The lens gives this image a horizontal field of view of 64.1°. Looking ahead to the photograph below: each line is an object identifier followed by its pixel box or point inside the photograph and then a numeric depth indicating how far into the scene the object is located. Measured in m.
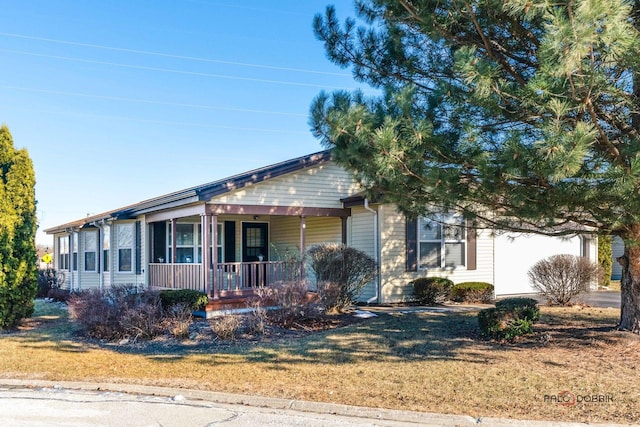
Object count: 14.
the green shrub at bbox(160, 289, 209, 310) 12.17
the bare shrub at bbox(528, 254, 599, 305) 13.40
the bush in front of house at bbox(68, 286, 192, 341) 9.92
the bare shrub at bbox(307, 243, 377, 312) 11.47
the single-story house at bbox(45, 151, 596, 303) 13.37
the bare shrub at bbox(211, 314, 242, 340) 9.67
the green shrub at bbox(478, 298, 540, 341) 8.62
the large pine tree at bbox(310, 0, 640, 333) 5.70
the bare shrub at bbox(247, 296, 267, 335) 10.00
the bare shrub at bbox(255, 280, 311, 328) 10.68
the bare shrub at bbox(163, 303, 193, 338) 9.84
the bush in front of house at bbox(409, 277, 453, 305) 14.01
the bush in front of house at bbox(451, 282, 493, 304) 14.67
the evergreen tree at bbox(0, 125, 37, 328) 11.62
